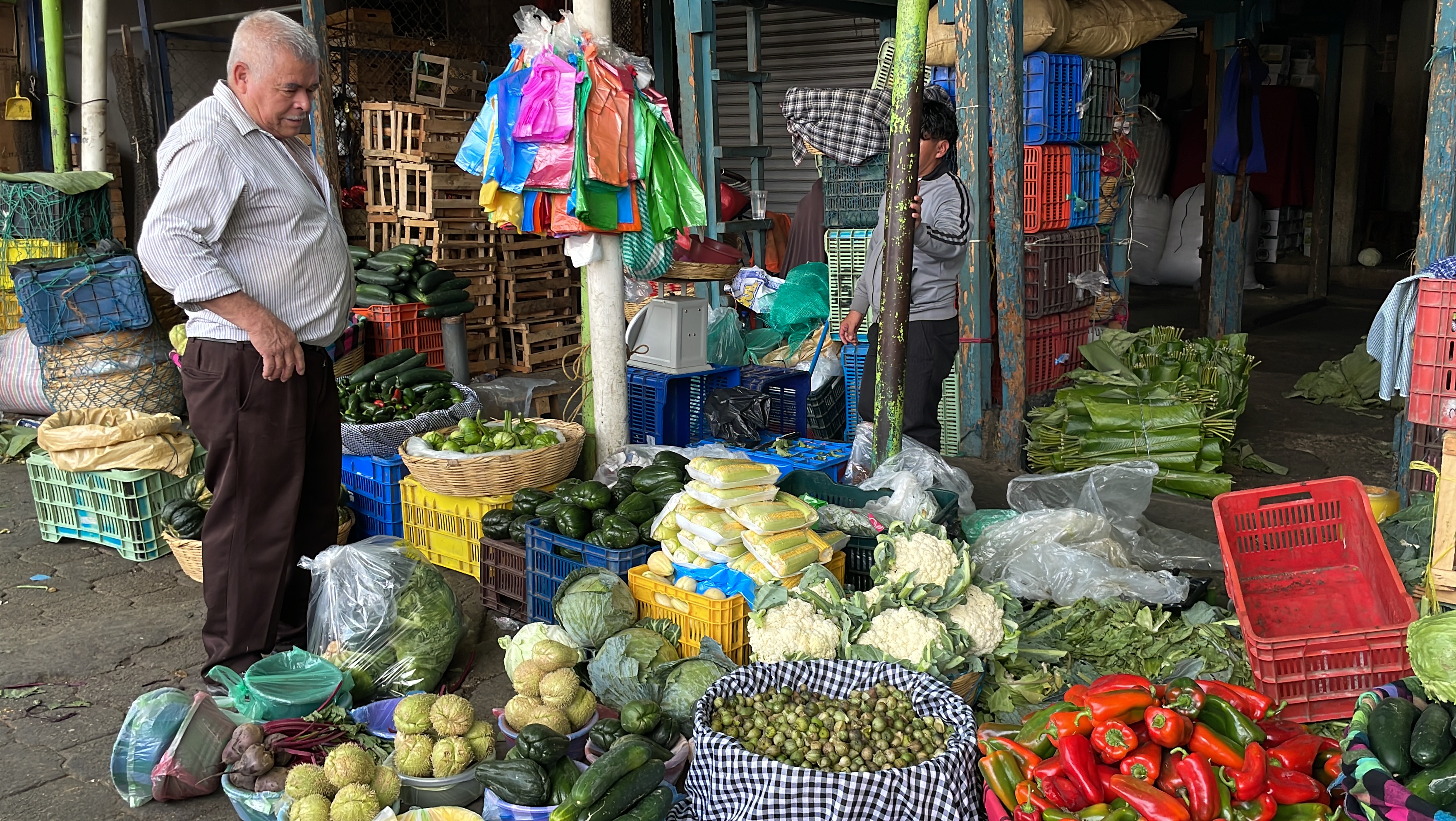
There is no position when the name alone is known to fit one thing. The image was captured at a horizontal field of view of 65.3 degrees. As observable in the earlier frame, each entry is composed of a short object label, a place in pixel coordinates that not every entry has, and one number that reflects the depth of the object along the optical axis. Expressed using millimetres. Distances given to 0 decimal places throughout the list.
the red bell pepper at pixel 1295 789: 2803
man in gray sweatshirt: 5566
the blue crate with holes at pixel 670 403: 6328
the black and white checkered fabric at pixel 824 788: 2869
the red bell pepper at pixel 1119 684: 3029
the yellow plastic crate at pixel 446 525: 5195
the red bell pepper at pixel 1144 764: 2812
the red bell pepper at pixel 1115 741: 2852
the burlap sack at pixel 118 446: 5633
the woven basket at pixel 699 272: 8102
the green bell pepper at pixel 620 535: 4301
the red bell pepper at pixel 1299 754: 2895
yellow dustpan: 10664
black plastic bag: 5758
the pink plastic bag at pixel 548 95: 4977
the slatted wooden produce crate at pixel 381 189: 9867
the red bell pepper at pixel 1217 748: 2787
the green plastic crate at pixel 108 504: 5645
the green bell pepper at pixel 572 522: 4434
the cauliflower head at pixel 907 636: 3615
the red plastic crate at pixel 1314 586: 3283
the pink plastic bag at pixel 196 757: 3373
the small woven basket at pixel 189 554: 5133
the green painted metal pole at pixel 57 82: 9531
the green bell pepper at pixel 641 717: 3379
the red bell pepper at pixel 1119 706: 2908
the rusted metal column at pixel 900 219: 4707
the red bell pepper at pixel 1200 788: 2709
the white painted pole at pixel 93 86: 9086
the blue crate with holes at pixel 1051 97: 7102
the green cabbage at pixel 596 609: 3996
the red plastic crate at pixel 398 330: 8219
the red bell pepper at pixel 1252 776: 2746
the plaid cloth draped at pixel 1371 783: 2436
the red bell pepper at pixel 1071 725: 2930
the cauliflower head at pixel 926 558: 3908
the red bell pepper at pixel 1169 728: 2859
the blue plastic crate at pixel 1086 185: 7551
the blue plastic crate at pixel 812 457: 5250
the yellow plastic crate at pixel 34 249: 8594
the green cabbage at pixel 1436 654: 2711
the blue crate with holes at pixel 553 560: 4289
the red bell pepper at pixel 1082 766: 2801
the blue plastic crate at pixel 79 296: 7129
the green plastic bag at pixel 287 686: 3568
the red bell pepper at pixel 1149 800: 2674
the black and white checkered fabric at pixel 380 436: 5656
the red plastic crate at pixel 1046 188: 7152
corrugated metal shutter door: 12391
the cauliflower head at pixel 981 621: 3824
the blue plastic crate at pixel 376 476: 5543
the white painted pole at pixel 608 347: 5371
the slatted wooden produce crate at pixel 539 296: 10180
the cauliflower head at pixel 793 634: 3627
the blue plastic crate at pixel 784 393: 6559
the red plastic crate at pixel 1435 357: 3760
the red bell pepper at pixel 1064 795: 2793
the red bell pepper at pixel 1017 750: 2932
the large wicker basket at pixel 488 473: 4988
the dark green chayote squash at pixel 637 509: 4441
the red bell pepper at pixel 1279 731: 3004
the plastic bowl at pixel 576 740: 3471
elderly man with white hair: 3734
